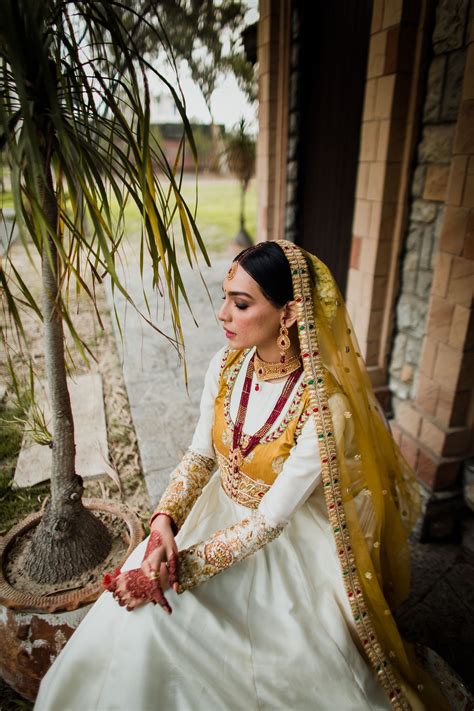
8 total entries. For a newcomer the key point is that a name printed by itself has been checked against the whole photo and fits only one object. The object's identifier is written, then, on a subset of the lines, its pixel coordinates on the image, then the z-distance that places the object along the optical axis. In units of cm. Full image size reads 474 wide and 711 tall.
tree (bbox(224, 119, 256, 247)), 901
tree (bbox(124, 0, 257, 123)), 644
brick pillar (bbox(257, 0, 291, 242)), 445
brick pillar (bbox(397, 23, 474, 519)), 241
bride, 139
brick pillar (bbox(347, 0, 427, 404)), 272
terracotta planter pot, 171
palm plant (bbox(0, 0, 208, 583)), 117
